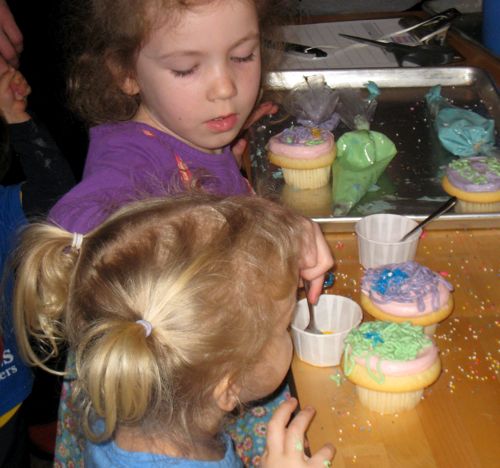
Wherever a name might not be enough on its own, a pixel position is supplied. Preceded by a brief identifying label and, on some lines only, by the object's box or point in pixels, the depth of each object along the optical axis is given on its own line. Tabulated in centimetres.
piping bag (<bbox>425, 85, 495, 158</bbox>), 137
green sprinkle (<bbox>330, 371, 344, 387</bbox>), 90
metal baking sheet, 126
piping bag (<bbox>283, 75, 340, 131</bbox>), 150
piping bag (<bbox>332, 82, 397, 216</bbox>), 129
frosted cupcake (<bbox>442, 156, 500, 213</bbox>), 122
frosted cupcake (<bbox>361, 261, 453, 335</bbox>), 94
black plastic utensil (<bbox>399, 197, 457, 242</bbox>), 115
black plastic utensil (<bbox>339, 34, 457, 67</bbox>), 176
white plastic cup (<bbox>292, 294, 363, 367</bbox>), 90
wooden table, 79
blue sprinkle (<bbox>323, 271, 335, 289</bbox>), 106
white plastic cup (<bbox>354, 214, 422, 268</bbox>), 109
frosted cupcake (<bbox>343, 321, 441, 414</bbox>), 83
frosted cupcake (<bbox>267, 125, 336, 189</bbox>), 132
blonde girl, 73
